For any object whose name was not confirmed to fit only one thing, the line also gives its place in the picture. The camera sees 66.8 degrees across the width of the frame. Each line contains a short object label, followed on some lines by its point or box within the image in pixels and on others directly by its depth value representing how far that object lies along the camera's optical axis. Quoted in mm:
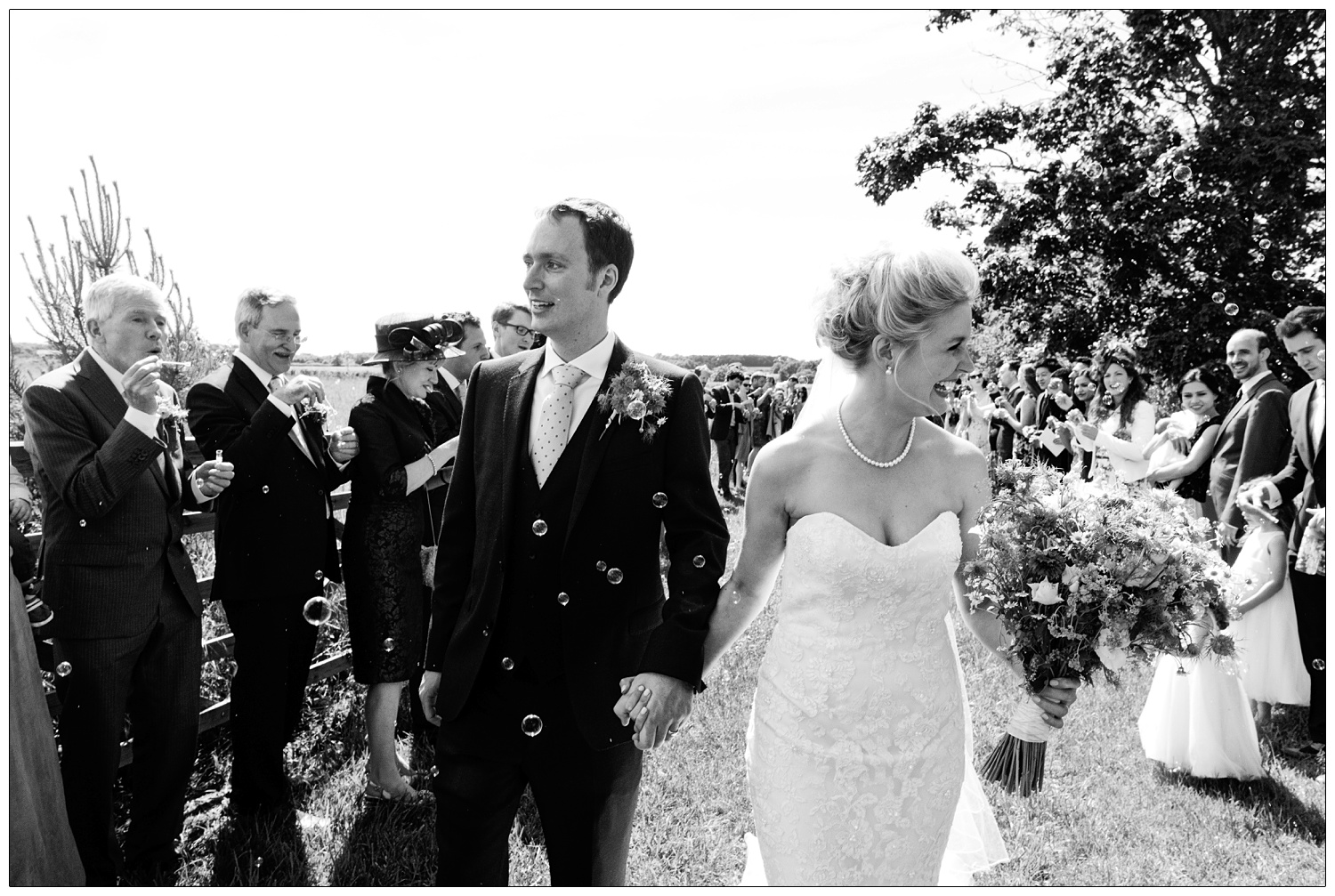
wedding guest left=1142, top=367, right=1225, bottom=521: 7430
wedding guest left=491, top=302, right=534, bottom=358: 5938
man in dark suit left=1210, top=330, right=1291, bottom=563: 6266
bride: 2910
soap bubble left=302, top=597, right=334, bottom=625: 4574
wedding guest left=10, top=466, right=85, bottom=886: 3205
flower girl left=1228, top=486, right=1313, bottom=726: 5918
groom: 3045
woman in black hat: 4777
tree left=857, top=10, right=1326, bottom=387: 17594
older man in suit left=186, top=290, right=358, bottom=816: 4434
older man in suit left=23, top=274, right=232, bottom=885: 3746
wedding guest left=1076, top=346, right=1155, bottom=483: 8555
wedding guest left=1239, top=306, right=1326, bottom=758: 5684
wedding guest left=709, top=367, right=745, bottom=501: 17672
